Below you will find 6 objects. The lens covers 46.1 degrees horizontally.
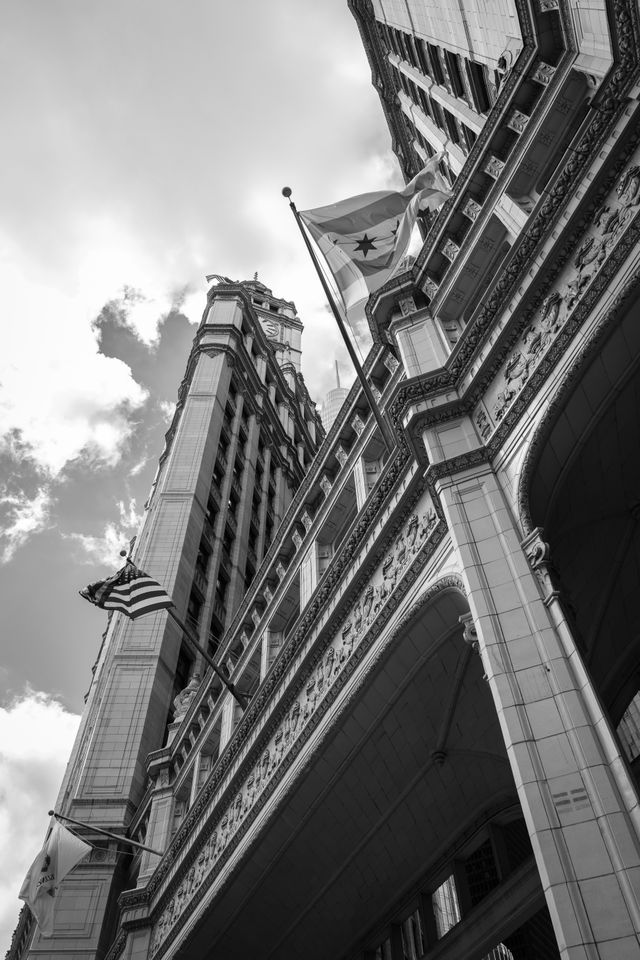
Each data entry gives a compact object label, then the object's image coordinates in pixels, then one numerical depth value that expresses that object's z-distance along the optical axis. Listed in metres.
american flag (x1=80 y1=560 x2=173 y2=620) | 23.22
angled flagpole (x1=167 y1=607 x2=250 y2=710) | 21.74
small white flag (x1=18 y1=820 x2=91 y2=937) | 21.92
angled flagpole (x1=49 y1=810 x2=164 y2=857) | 22.89
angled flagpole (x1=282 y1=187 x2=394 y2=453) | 16.64
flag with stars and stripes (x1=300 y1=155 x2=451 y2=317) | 17.89
